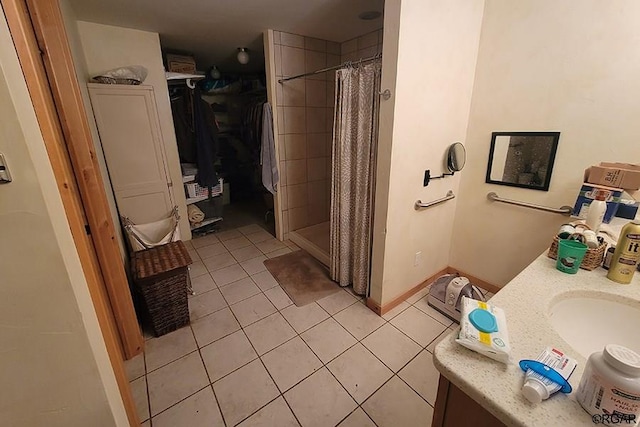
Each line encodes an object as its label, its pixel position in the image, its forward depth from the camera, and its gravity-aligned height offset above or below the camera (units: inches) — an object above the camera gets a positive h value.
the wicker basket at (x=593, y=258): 40.3 -19.2
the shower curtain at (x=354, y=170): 68.9 -10.3
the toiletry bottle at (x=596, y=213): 44.9 -13.9
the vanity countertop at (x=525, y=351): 20.8 -21.3
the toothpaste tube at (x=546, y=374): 21.0 -20.4
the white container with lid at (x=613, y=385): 18.1 -17.8
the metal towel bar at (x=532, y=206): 65.1 -19.4
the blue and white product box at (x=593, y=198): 49.0 -13.2
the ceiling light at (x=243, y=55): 116.3 +34.8
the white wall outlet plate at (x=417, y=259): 81.0 -38.4
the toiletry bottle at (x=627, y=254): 35.9 -16.9
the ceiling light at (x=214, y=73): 136.9 +32.1
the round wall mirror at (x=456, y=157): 75.1 -6.9
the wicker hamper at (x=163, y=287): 64.6 -37.1
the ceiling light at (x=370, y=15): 83.7 +38.2
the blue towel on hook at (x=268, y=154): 108.8 -8.0
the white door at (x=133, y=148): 88.4 -4.0
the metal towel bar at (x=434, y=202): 73.6 -19.8
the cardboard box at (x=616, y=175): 47.6 -8.4
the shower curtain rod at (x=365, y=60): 64.8 +18.4
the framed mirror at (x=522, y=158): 66.7 -7.1
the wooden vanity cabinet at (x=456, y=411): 23.2 -25.4
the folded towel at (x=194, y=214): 122.1 -35.8
